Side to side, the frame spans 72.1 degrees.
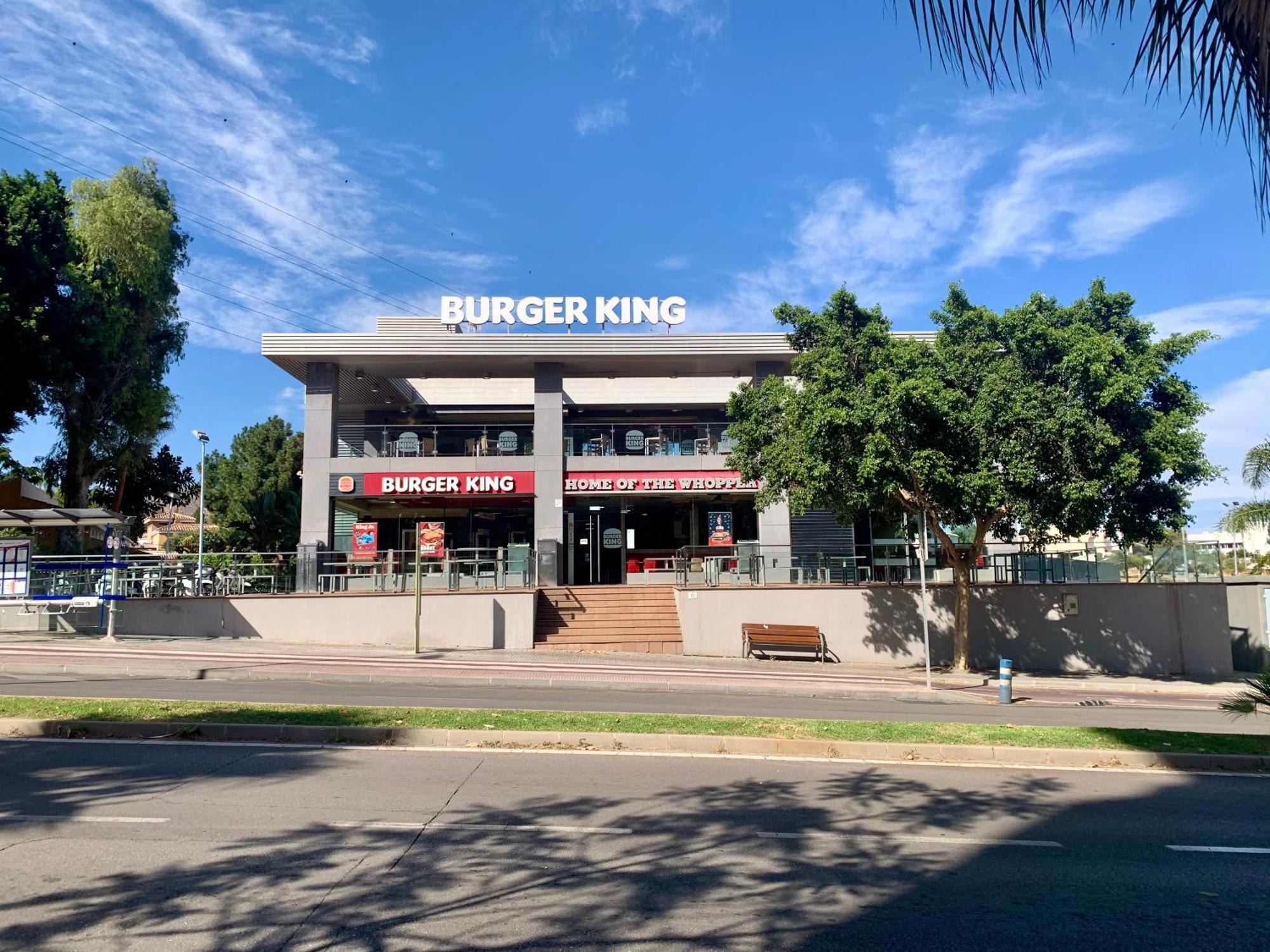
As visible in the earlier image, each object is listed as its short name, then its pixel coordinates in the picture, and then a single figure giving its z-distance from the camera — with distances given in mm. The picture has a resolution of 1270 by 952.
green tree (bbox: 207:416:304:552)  45219
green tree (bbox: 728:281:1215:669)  19031
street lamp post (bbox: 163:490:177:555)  40378
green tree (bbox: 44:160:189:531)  28453
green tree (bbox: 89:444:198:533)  36938
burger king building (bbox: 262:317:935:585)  29734
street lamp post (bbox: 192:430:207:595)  24047
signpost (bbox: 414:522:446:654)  24995
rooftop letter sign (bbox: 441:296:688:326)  33000
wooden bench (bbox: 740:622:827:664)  23797
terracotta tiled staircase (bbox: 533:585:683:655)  25031
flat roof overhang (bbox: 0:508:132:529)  21797
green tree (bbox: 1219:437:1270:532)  31362
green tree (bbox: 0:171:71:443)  25766
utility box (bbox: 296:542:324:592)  24797
